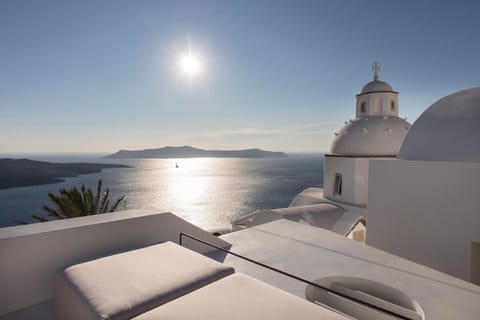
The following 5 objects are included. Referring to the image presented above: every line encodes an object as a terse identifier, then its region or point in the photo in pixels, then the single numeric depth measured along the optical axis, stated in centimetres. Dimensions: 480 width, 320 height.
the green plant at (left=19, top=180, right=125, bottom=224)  1042
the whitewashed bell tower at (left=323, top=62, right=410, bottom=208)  1761
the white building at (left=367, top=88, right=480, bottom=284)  582
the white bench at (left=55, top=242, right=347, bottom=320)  239
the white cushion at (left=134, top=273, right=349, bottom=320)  234
